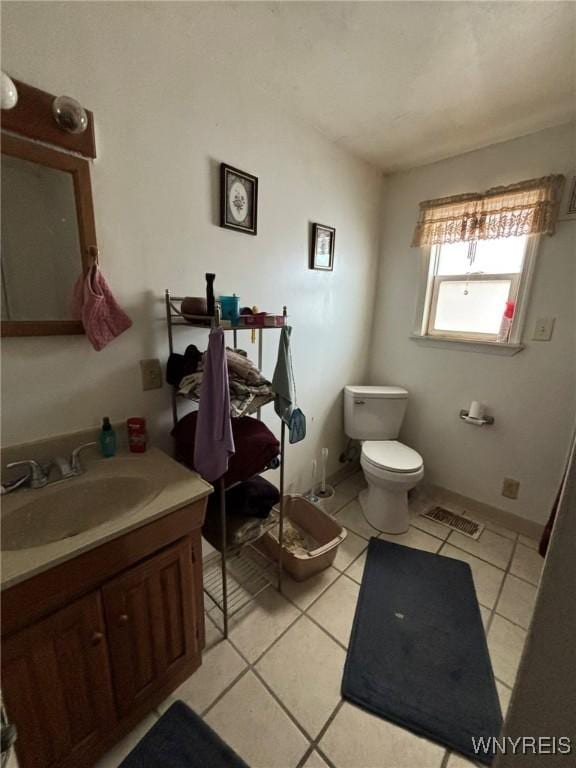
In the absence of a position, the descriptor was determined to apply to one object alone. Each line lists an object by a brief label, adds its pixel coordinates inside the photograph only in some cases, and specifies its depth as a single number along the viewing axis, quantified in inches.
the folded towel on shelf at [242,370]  46.1
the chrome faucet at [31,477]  36.3
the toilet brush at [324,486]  87.0
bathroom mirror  34.5
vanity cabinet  27.5
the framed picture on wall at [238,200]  51.8
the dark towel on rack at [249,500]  52.0
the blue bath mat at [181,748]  36.5
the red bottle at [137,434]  45.4
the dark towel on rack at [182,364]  47.8
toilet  72.7
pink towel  39.6
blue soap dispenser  43.4
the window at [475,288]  72.4
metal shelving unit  46.0
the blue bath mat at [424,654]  41.8
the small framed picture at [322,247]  70.2
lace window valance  63.7
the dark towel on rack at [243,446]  44.3
